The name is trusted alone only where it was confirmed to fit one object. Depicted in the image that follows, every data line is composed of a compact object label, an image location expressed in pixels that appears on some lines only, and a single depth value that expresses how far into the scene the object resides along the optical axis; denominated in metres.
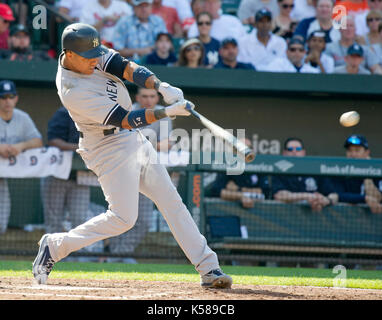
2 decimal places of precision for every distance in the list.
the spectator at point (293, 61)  18.61
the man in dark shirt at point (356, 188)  15.59
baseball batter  9.45
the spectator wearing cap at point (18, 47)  17.94
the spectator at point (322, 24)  19.91
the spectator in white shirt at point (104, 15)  19.14
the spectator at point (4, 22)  18.42
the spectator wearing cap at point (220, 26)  19.31
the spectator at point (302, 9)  20.75
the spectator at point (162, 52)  18.19
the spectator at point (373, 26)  19.75
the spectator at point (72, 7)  19.59
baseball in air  10.67
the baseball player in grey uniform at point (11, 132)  15.57
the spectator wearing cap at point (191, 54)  17.86
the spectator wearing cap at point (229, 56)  18.11
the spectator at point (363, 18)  20.39
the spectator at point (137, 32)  18.72
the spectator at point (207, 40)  18.72
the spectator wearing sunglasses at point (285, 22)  20.12
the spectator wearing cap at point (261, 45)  18.91
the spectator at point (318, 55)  19.19
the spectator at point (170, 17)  20.11
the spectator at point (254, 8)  20.72
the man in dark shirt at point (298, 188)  15.59
